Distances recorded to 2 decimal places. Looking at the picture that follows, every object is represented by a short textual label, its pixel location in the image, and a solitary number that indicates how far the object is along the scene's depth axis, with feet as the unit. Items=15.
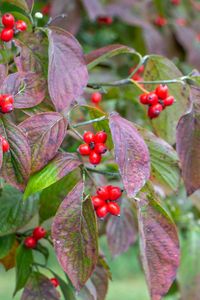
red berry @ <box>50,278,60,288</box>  3.62
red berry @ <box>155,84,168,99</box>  3.31
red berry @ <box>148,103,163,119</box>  3.32
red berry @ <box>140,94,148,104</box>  3.36
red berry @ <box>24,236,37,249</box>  3.49
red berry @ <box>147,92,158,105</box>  3.32
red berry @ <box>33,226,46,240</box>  3.48
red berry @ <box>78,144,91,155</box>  3.01
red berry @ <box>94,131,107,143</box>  3.01
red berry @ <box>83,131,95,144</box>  3.02
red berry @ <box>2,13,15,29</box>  3.22
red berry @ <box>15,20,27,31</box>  3.29
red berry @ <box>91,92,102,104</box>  4.06
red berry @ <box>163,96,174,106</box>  3.31
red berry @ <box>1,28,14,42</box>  3.20
